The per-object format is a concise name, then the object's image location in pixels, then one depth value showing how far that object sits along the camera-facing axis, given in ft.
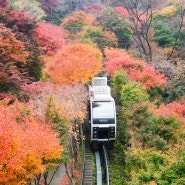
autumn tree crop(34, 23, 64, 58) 138.41
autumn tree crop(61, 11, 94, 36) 208.82
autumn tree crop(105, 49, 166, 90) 119.03
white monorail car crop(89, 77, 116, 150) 91.56
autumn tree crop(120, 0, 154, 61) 166.18
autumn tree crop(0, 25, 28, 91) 82.22
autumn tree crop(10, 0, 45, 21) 190.70
